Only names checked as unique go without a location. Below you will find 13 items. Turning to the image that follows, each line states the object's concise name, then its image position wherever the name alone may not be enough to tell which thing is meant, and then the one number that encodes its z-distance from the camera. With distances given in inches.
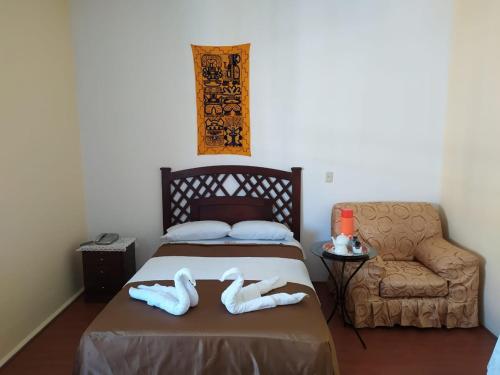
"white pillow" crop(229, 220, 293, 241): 127.3
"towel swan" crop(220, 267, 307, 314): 77.1
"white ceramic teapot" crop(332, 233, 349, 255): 106.4
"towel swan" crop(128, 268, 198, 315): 76.5
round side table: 103.7
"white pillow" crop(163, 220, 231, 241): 127.2
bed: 68.8
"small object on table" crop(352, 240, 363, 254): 107.1
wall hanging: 137.4
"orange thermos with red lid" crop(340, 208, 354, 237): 111.7
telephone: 131.0
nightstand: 128.9
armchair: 110.2
